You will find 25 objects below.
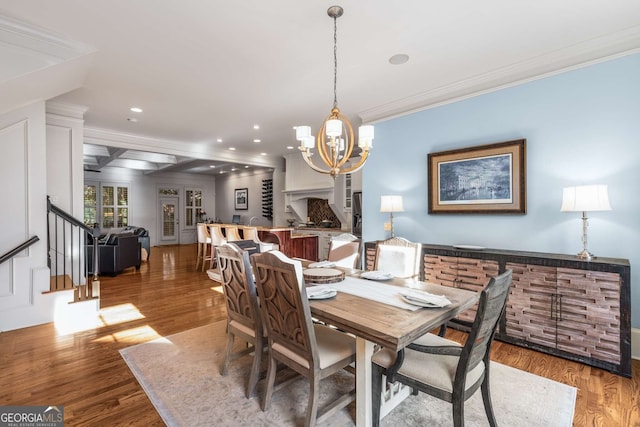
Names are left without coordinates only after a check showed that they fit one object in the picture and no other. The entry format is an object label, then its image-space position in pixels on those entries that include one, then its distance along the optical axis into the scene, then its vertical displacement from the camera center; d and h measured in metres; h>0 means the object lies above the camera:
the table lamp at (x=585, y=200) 2.42 +0.07
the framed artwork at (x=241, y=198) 10.40 +0.45
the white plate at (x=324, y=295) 1.85 -0.52
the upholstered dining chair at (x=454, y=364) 1.40 -0.82
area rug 1.83 -1.27
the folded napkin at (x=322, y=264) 2.71 -0.49
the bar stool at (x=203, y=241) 6.33 -0.63
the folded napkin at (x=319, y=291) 1.86 -0.52
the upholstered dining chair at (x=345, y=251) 3.07 -0.42
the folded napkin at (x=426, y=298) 1.69 -0.52
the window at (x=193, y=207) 11.46 +0.18
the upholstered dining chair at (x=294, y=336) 1.61 -0.74
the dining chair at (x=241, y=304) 2.05 -0.68
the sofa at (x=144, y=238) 7.24 -0.66
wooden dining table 1.40 -0.55
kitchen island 5.81 -0.61
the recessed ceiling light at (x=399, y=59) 2.83 +1.45
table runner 1.80 -0.54
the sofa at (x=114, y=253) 5.80 -0.80
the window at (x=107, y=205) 9.56 +0.25
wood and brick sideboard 2.33 -0.79
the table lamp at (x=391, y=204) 3.83 +0.08
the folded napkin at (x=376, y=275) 2.32 -0.51
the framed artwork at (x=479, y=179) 3.09 +0.34
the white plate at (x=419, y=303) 1.67 -0.52
